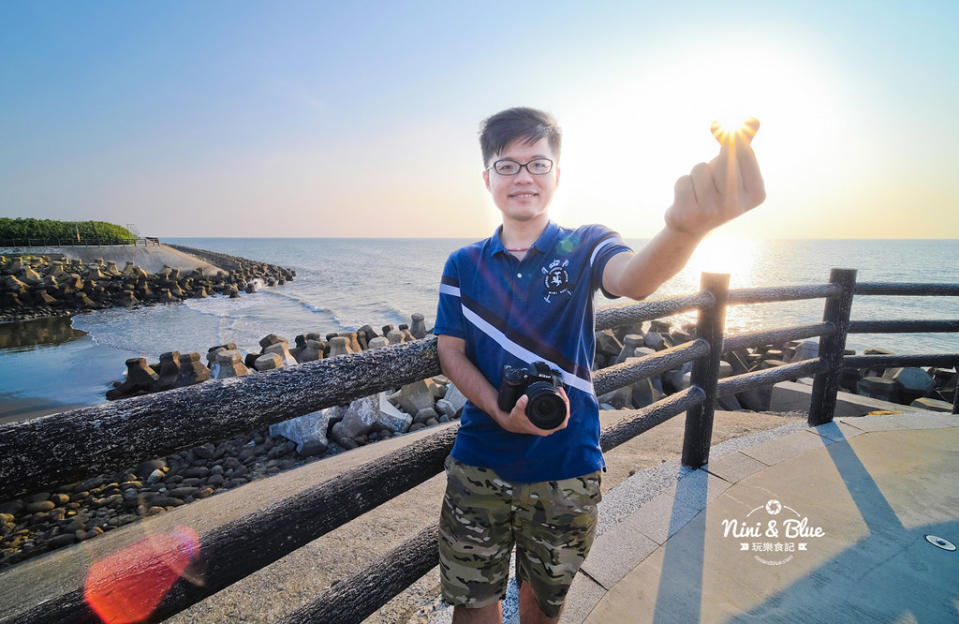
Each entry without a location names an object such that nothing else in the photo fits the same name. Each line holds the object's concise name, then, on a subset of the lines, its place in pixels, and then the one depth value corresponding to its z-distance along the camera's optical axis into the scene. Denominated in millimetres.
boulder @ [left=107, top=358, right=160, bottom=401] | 8766
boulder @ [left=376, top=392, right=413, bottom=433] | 6504
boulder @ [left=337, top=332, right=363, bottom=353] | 10945
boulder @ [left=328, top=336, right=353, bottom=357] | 10109
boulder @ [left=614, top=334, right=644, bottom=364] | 10080
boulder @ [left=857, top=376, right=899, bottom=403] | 6617
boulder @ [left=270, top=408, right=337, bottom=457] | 5953
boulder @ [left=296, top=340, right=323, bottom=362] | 10120
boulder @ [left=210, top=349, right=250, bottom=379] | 7902
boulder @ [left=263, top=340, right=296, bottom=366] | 9325
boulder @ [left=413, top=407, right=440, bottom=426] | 6781
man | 1431
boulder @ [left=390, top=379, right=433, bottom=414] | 7059
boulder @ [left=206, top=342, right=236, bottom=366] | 10234
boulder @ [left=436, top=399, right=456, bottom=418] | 6891
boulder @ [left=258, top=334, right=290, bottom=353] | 11039
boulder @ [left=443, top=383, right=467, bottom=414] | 6906
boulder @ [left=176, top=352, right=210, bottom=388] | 8359
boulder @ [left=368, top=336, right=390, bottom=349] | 9897
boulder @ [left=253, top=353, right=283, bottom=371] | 7398
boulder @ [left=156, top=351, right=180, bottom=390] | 8664
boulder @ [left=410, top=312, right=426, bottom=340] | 12836
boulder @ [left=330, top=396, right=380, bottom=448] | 6215
